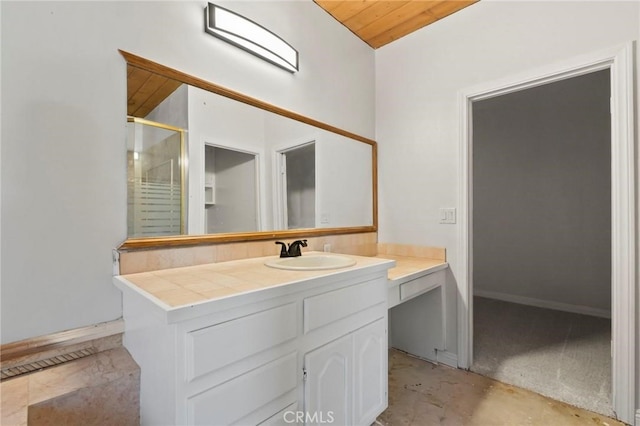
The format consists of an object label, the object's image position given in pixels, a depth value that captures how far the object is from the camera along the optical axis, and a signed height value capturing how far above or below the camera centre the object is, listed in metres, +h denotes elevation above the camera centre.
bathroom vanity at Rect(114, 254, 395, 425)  0.83 -0.43
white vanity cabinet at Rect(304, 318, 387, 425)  1.15 -0.71
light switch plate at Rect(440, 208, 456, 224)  2.09 -0.02
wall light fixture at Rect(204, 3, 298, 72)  1.47 +0.95
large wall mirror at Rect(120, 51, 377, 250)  1.27 +0.25
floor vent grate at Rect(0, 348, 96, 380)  0.95 -0.51
